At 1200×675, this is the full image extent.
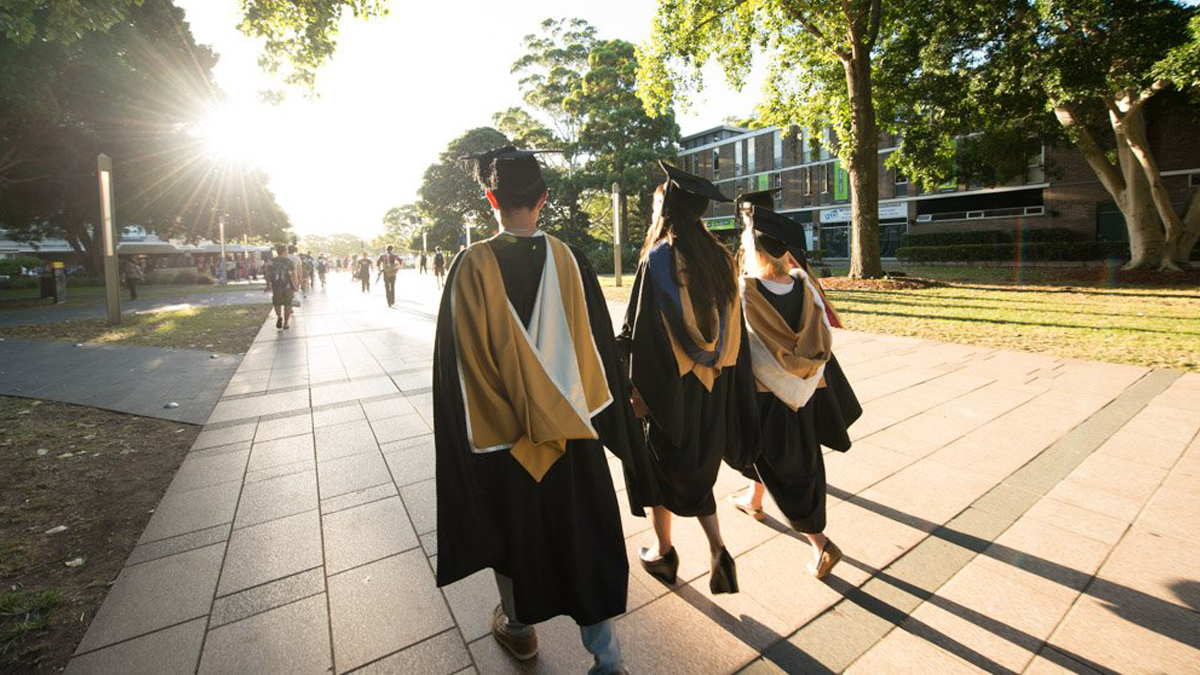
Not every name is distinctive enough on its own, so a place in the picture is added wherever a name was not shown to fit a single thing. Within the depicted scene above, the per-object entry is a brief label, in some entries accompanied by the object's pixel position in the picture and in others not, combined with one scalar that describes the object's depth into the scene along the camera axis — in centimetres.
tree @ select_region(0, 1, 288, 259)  1598
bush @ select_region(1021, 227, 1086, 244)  2557
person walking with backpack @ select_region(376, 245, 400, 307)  1602
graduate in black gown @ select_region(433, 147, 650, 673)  184
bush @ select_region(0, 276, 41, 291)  2631
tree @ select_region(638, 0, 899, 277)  1479
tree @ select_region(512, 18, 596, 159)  3478
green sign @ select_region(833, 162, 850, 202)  3681
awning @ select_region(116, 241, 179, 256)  3126
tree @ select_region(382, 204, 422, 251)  5298
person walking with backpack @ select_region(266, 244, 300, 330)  1134
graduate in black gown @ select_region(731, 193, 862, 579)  246
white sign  3376
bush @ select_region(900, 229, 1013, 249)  2734
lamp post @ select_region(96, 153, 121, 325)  1173
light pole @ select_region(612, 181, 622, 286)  1784
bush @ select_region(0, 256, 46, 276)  2666
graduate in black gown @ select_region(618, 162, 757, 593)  224
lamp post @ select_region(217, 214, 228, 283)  3052
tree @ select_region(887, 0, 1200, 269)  1252
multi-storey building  2319
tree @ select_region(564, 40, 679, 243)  2875
